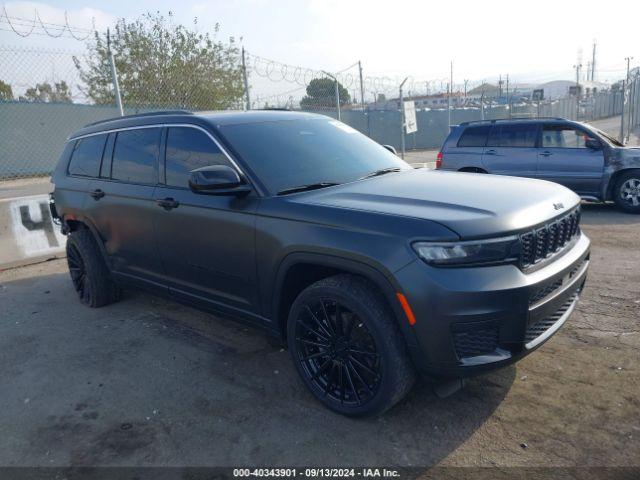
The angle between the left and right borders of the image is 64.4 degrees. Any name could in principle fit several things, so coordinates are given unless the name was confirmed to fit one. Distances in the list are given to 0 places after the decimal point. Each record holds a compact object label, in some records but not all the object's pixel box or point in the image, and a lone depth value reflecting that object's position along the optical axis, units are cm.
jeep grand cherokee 261
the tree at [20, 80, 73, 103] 1309
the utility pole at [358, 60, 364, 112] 1699
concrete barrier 687
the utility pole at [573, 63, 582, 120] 2567
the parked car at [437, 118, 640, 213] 865
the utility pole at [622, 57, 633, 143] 1749
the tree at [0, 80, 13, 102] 1157
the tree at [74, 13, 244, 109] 1505
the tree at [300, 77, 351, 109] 1585
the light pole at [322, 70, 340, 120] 1324
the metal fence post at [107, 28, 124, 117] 856
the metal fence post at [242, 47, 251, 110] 1097
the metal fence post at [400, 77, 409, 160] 1497
